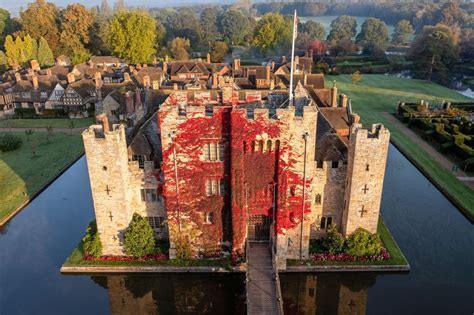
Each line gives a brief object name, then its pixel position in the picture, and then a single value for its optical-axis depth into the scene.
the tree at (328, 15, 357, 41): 169.25
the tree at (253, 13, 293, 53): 142.88
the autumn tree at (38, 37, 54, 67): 115.44
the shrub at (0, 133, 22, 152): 56.66
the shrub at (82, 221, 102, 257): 31.20
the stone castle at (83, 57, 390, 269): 27.72
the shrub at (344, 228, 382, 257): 30.62
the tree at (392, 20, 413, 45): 179.88
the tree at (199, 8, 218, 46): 164.12
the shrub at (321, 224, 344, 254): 30.80
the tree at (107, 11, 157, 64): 115.31
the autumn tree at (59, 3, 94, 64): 128.50
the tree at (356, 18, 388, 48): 163.25
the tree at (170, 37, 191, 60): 126.87
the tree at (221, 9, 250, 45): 182.69
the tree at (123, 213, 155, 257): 30.62
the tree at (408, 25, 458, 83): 107.38
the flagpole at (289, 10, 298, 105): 27.69
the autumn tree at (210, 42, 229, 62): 128.12
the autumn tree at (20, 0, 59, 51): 129.62
